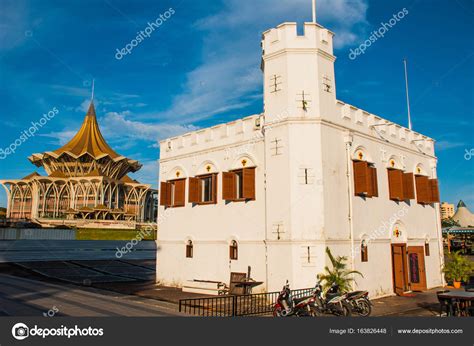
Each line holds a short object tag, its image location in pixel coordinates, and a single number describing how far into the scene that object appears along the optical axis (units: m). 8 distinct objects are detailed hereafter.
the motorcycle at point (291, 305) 11.86
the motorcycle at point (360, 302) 12.88
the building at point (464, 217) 65.81
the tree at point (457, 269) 20.30
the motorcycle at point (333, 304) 12.23
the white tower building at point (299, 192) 15.45
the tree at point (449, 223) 68.84
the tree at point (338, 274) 14.29
